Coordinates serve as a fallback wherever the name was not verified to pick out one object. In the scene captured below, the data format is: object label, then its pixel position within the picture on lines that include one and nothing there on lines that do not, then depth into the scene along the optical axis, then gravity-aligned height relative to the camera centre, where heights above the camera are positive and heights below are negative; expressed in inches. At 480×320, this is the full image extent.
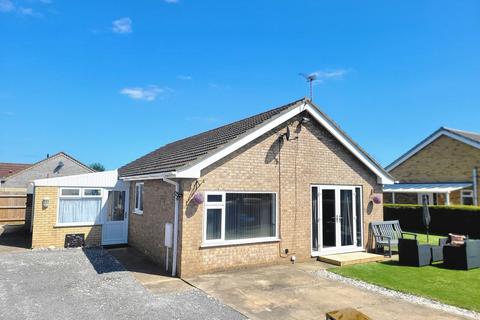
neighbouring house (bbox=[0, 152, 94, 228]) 1694.1 +111.7
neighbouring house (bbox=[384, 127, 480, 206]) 1069.8 +87.7
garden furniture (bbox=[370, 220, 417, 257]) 562.3 -67.7
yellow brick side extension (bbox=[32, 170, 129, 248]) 625.3 -34.4
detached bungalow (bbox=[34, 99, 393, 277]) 442.0 -3.7
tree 5078.7 +401.4
